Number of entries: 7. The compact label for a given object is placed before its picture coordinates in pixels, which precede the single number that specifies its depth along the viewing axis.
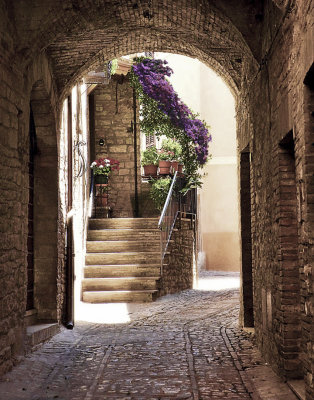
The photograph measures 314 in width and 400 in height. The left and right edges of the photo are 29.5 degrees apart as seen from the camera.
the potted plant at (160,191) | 14.65
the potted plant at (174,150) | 15.32
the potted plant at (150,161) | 15.55
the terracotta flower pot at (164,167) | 15.19
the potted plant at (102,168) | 14.37
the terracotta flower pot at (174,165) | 15.17
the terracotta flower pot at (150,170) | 15.55
